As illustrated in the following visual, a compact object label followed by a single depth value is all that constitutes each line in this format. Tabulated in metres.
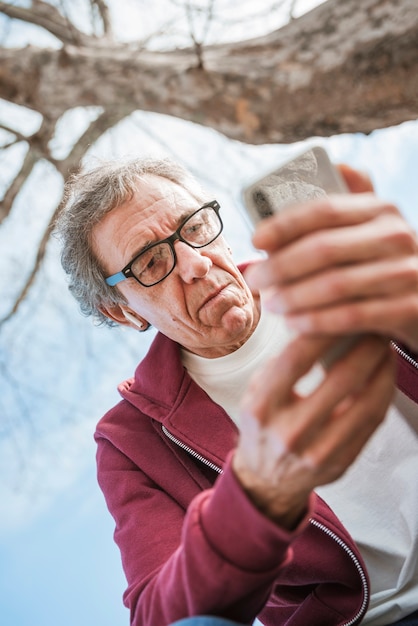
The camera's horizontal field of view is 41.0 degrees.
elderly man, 0.66
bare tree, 1.39
